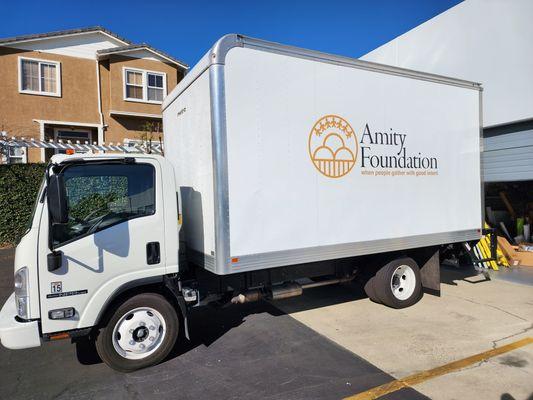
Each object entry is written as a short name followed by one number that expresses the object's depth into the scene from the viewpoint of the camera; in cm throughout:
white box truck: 386
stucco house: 1631
